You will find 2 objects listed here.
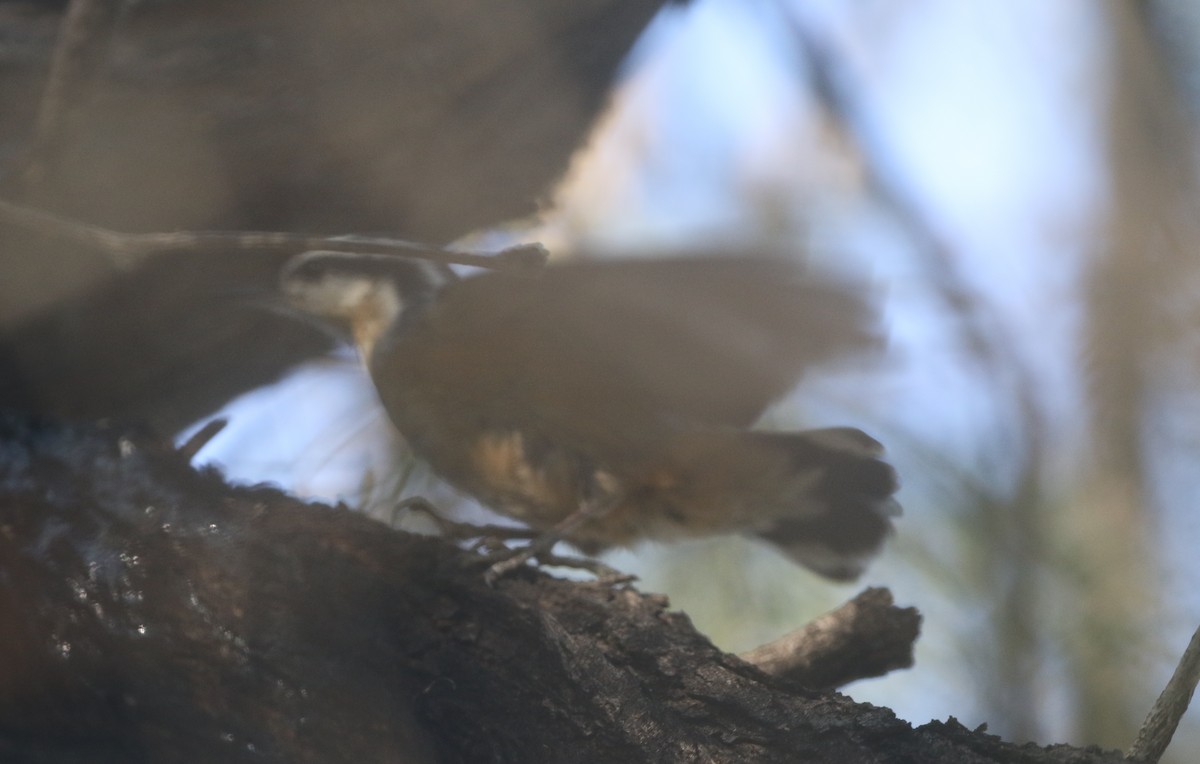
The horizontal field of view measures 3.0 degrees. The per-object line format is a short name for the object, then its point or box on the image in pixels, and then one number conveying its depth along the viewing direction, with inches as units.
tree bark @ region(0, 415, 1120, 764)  158.2
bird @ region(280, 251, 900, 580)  160.8
